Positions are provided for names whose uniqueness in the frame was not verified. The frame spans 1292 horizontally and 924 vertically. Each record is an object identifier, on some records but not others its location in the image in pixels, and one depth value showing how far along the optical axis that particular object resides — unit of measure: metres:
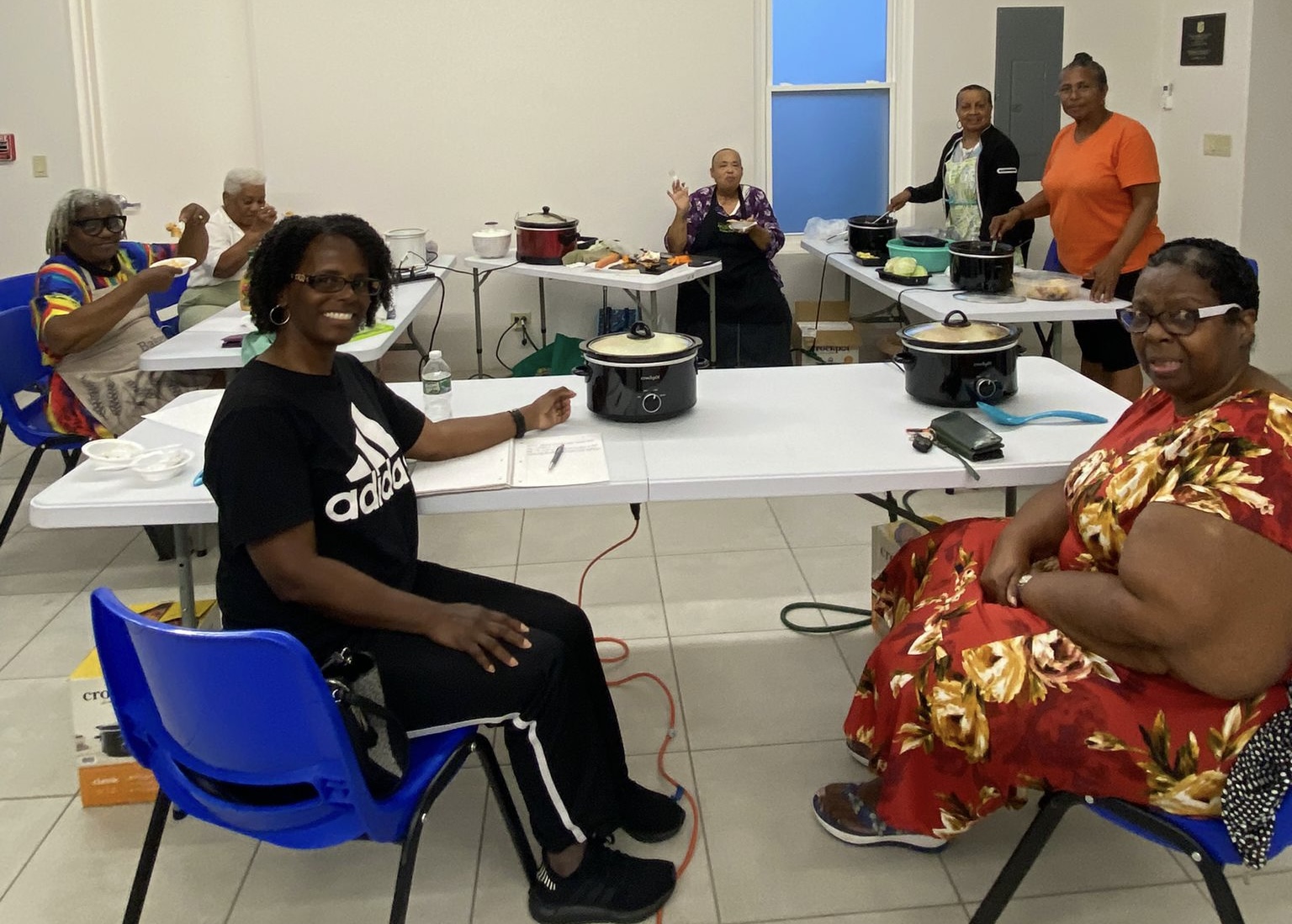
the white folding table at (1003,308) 3.50
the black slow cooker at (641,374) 2.29
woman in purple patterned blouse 5.08
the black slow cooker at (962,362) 2.32
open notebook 2.03
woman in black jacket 4.99
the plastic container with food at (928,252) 4.27
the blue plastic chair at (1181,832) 1.51
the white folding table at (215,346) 3.14
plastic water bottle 2.48
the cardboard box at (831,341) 5.50
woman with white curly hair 4.24
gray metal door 5.69
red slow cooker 5.05
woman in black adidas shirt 1.70
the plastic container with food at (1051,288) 3.62
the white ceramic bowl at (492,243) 5.21
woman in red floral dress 1.49
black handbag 1.58
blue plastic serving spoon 2.25
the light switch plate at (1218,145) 5.16
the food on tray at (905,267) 4.07
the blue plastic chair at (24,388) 3.33
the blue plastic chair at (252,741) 1.40
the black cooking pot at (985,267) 3.71
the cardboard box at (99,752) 2.25
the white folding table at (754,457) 2.00
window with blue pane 5.88
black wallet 2.06
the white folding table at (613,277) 4.55
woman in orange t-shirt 3.83
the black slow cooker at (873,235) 4.66
